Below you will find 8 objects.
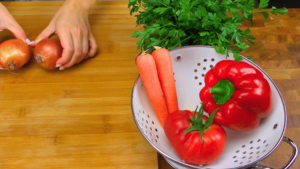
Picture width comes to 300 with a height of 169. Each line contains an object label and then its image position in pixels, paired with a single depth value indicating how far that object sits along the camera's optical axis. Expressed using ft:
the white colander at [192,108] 1.93
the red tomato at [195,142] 1.86
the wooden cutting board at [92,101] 2.26
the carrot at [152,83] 2.18
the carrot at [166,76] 2.25
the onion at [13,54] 2.63
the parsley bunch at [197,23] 2.36
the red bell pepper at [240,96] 1.96
